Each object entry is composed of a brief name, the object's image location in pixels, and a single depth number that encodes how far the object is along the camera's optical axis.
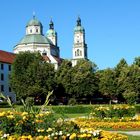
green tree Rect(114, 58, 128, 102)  55.67
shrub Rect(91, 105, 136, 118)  18.99
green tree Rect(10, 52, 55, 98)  53.53
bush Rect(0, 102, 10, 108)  40.90
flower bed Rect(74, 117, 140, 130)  16.33
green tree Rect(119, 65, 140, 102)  54.20
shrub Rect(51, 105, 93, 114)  34.26
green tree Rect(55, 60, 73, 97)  56.01
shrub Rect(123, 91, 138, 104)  47.14
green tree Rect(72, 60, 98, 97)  55.92
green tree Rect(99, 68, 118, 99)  56.44
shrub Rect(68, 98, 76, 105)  50.87
